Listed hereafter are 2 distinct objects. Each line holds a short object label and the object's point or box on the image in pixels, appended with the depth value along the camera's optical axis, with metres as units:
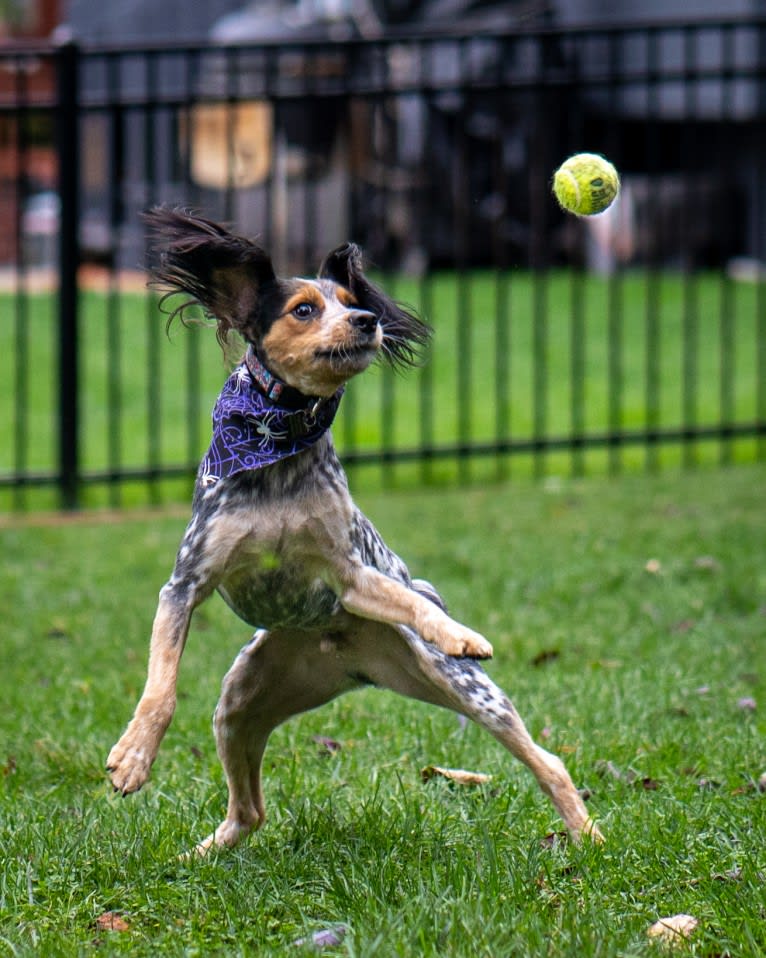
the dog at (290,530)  6.47
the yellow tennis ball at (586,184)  7.16
